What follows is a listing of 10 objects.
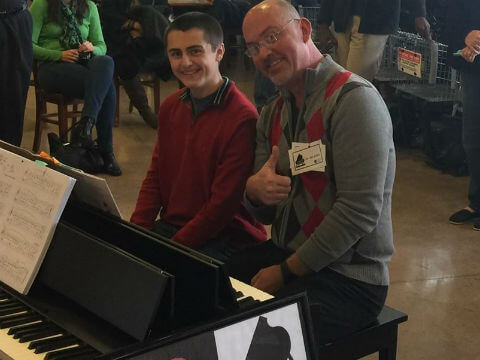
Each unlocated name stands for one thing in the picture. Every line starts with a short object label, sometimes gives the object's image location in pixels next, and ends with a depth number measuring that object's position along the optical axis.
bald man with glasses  2.08
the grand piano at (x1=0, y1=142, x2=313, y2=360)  1.50
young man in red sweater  2.51
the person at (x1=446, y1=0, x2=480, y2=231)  3.98
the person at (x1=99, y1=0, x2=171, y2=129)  5.65
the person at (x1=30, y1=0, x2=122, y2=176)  4.78
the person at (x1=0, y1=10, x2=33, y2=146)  4.12
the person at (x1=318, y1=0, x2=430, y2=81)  5.06
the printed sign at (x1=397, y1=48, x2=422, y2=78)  5.02
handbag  4.20
